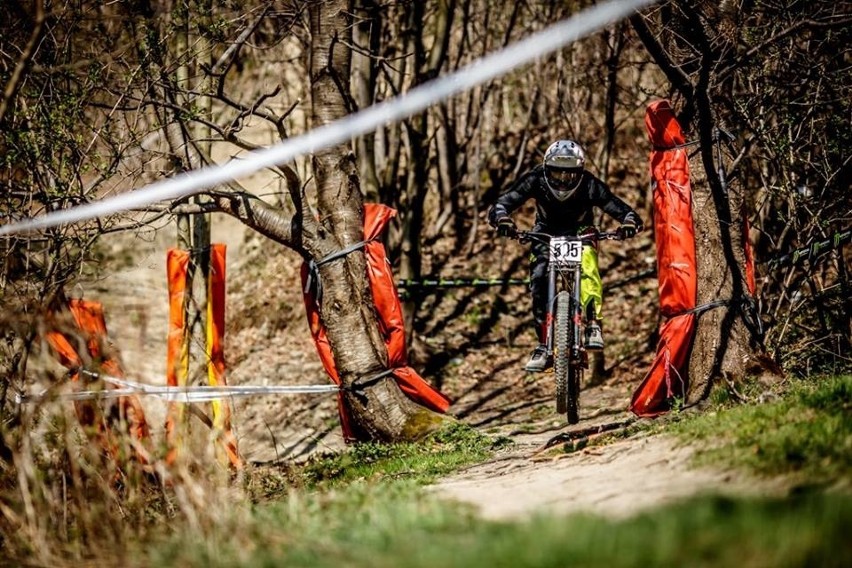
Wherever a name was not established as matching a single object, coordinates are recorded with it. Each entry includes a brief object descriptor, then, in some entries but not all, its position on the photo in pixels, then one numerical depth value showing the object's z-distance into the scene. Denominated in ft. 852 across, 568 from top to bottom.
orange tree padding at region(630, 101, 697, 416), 54.03
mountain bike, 53.06
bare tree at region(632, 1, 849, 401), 49.60
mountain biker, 55.47
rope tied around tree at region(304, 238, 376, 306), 62.64
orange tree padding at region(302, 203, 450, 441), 63.21
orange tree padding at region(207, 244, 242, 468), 68.81
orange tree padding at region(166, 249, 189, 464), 68.38
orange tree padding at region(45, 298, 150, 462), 57.98
